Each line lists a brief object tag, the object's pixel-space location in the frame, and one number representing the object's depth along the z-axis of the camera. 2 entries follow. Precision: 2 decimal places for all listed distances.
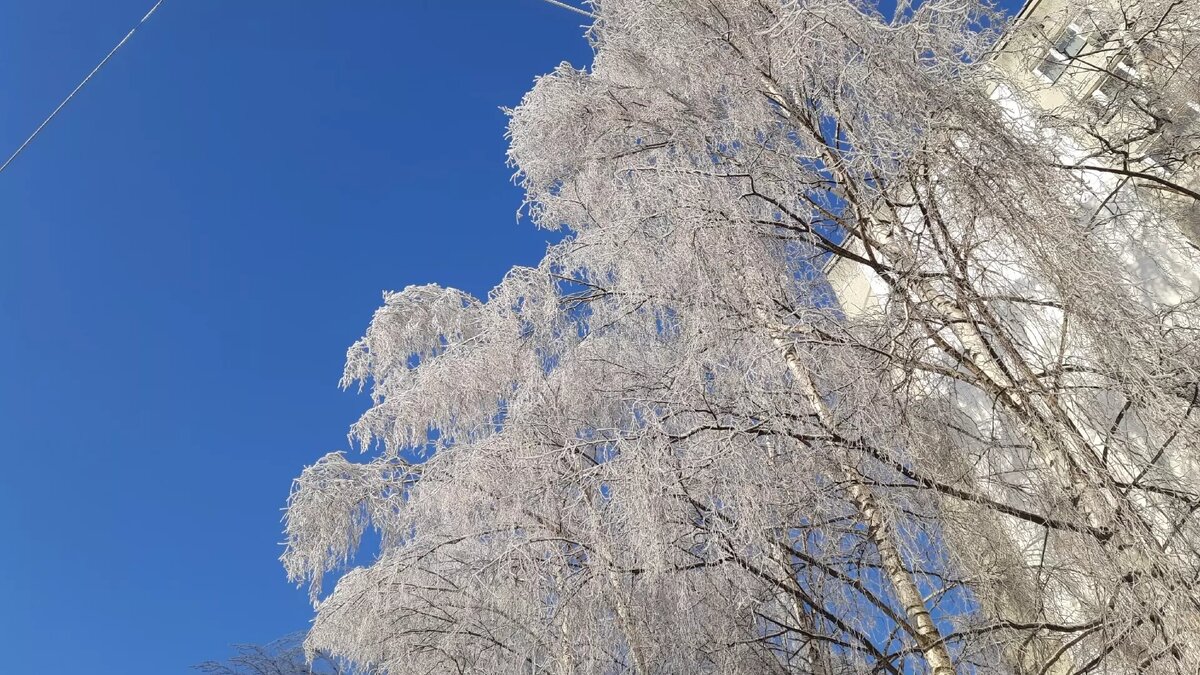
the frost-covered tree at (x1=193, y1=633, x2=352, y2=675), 15.10
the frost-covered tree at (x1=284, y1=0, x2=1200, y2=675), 3.60
